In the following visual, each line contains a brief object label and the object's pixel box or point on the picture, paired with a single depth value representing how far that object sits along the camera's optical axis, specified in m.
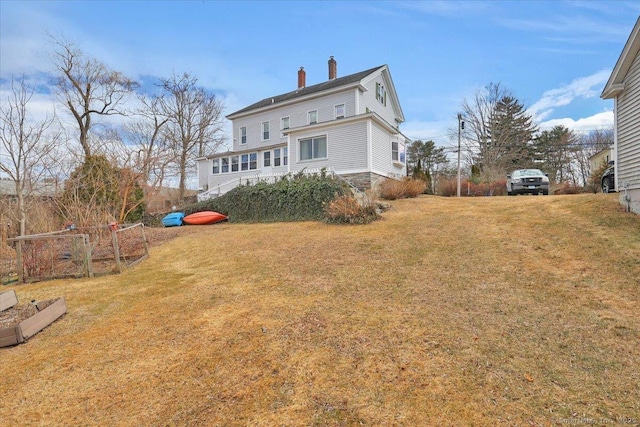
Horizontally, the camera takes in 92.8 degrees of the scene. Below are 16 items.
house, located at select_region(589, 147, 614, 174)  20.77
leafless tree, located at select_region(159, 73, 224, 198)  27.02
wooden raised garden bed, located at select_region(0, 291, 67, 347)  3.60
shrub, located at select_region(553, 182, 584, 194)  17.10
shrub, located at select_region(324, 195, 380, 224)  9.80
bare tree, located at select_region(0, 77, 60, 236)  7.73
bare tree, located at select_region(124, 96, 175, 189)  23.92
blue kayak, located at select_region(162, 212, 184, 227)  15.07
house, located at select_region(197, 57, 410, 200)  15.66
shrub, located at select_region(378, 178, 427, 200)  14.51
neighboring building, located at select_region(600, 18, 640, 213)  7.13
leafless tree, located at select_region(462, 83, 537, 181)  31.22
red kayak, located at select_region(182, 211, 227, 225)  14.10
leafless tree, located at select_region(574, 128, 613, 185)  30.58
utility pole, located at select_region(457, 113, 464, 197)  20.95
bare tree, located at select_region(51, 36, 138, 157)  19.16
